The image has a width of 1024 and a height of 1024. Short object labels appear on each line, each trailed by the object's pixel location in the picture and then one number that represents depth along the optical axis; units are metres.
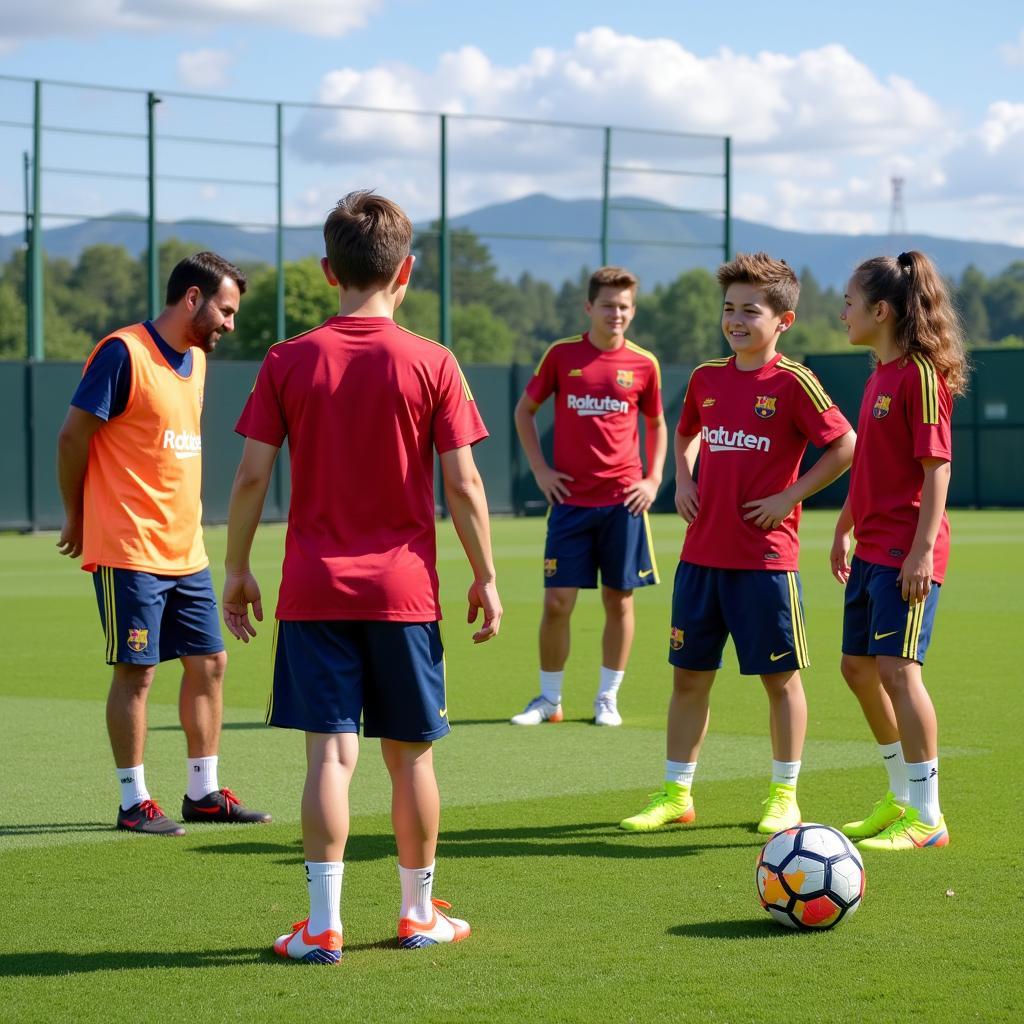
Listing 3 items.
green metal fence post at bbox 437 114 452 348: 31.83
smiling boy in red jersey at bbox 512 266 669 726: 9.11
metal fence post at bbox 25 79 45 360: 29.03
